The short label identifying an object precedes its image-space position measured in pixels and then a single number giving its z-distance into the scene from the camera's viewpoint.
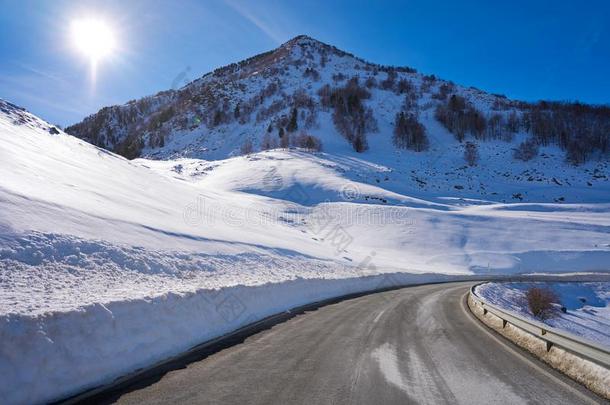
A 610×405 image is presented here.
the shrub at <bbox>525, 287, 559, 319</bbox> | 21.67
